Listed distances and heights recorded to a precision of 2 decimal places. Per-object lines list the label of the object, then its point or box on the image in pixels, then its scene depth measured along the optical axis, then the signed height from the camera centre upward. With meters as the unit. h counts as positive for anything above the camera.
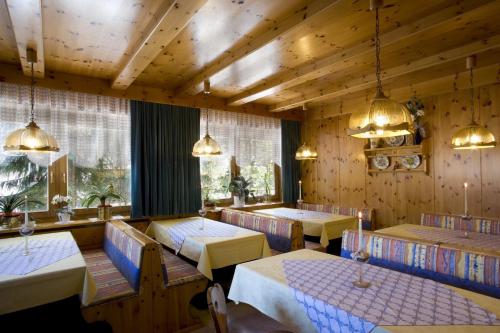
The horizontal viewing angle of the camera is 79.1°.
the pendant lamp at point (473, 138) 2.84 +0.26
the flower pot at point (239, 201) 5.00 -0.55
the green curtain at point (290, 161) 5.68 +0.11
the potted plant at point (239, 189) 4.98 -0.35
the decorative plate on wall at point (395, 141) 4.45 +0.37
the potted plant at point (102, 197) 3.70 -0.36
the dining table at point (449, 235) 2.66 -0.69
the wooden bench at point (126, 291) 2.35 -1.00
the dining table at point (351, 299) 1.31 -0.67
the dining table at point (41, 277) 1.91 -0.71
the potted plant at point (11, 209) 3.15 -0.41
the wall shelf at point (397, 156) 4.28 +0.15
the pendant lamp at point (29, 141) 2.51 +0.24
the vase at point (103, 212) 3.69 -0.53
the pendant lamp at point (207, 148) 3.53 +0.23
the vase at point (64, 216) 3.51 -0.55
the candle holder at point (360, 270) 1.63 -0.59
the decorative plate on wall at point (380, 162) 4.70 +0.06
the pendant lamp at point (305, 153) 4.54 +0.21
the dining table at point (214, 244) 2.80 -0.76
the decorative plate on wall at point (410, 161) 4.36 +0.06
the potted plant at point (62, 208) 3.51 -0.46
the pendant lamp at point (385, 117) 1.96 +0.33
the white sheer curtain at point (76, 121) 3.36 +0.59
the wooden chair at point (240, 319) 1.48 -1.42
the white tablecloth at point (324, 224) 3.72 -0.73
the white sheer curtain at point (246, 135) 4.93 +0.56
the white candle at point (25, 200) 3.33 -0.34
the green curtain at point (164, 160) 4.02 +0.12
